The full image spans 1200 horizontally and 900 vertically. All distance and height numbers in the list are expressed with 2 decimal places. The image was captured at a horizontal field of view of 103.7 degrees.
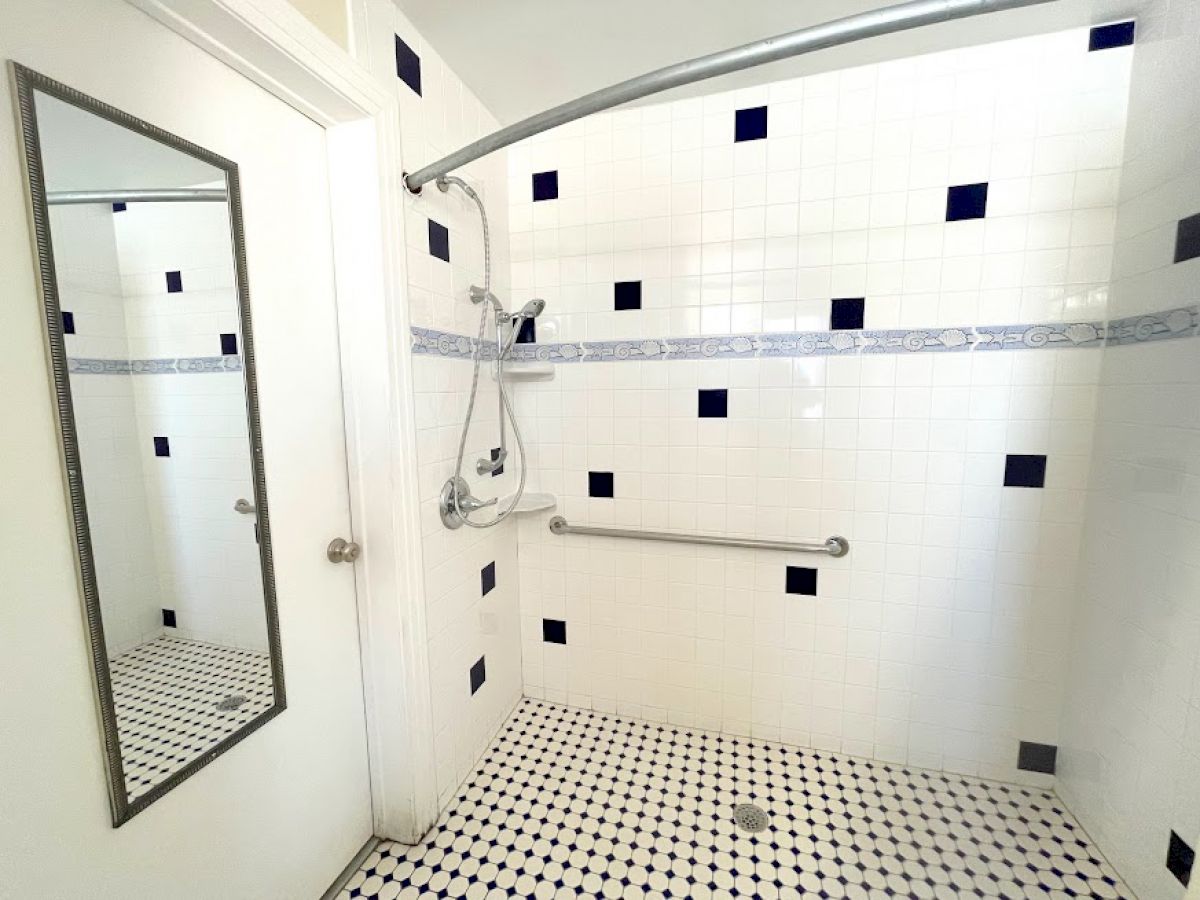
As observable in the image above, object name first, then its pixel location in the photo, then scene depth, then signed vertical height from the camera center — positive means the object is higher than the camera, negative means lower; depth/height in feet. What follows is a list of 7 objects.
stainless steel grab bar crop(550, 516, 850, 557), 4.94 -1.63
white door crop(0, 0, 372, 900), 2.11 -1.00
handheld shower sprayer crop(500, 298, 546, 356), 5.17 +0.88
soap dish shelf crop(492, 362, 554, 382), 5.26 +0.27
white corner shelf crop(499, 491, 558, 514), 5.48 -1.27
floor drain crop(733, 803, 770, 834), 4.39 -4.02
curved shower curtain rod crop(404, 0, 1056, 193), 2.03 +1.66
